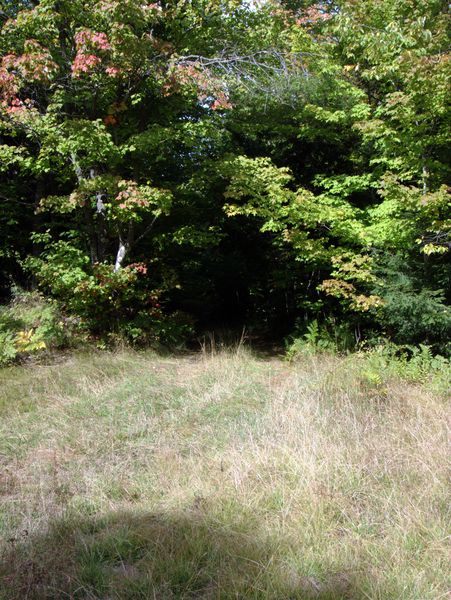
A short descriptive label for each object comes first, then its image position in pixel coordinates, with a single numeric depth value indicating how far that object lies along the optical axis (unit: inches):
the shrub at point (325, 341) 341.1
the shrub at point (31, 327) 281.4
